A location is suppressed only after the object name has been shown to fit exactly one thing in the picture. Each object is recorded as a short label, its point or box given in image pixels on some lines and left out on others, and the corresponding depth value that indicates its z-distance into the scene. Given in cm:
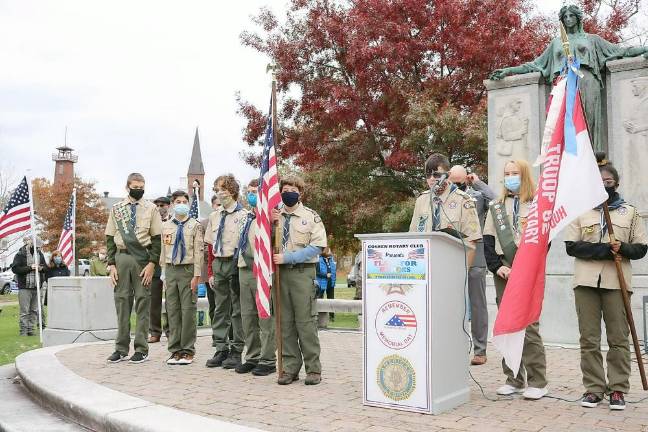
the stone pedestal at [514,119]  1007
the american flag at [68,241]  1634
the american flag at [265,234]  645
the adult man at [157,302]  1059
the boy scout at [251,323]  727
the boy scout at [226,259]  771
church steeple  11469
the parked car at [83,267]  5201
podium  516
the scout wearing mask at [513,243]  586
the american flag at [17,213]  1302
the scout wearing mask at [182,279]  798
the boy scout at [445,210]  614
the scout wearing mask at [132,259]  813
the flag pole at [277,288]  652
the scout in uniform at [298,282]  657
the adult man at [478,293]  790
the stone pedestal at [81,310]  1082
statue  952
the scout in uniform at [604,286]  537
